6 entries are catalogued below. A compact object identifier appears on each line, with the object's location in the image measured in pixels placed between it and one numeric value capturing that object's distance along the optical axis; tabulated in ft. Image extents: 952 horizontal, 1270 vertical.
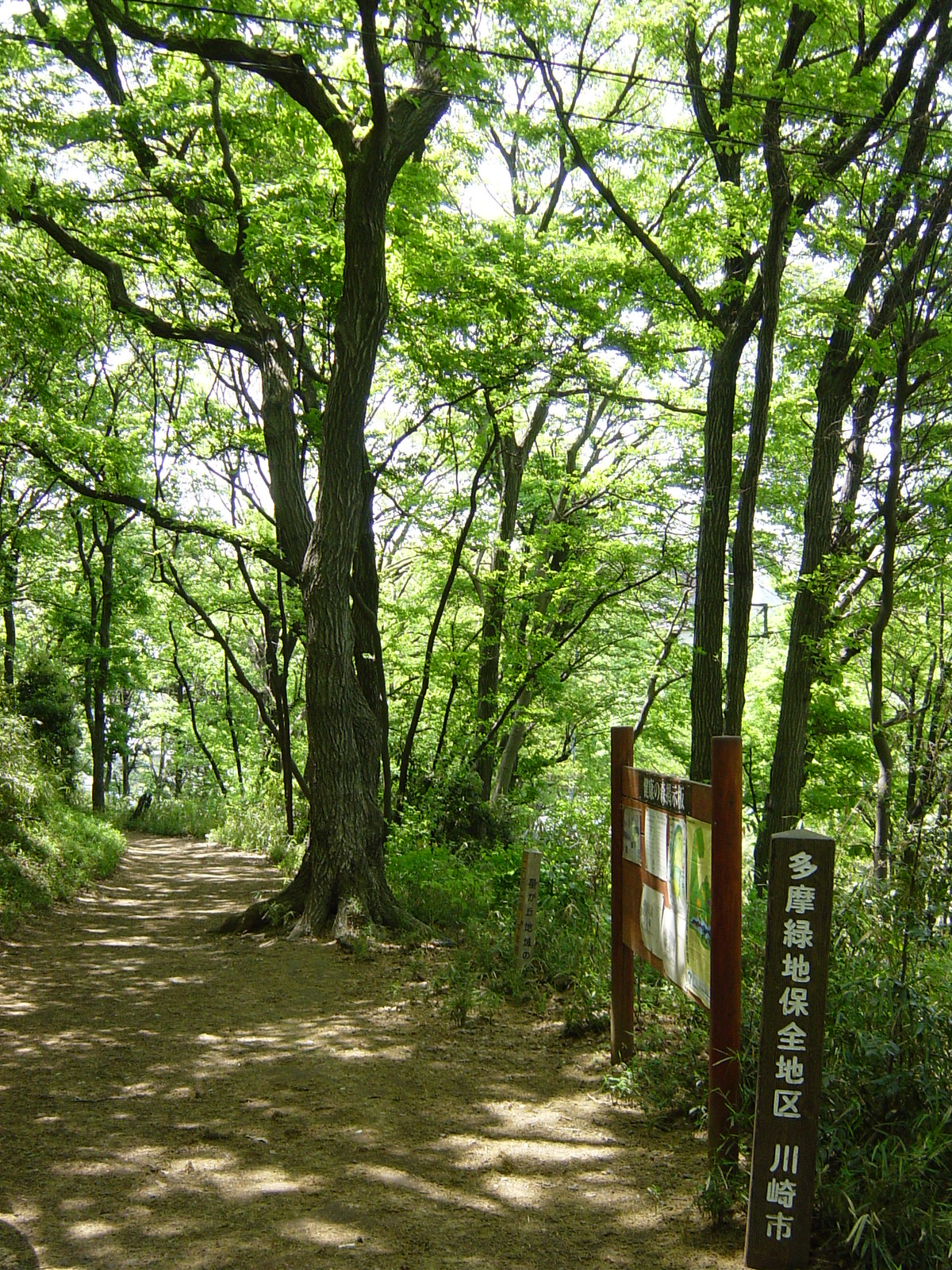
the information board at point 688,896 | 11.64
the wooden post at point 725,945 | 11.60
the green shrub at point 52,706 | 59.47
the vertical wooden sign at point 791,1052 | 9.62
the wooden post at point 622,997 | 16.11
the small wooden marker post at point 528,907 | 21.50
